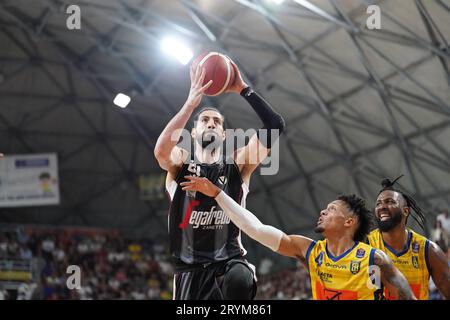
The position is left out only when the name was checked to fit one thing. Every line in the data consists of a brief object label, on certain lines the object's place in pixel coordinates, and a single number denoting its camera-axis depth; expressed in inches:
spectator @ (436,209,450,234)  543.2
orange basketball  212.5
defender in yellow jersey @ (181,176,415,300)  181.5
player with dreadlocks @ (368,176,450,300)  219.1
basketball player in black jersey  195.0
